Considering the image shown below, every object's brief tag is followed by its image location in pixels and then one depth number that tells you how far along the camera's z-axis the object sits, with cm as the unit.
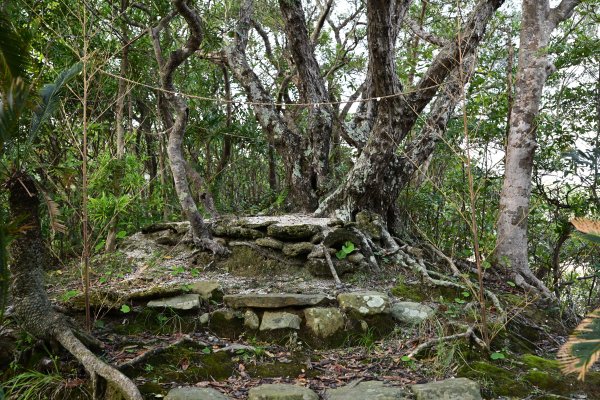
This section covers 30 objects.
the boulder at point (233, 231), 512
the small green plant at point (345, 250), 477
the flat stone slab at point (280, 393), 278
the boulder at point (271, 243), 496
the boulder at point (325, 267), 470
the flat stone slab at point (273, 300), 386
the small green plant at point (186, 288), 398
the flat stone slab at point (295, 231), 495
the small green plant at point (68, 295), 371
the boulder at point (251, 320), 380
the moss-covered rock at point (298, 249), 484
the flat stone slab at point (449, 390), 272
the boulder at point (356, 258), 480
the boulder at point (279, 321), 374
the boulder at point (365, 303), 383
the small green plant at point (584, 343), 162
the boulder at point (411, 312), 386
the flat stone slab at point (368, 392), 279
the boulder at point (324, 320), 374
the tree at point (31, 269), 274
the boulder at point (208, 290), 402
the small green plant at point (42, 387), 268
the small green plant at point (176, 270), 463
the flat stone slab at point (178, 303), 380
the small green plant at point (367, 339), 364
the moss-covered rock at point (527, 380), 292
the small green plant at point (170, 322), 369
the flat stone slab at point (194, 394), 272
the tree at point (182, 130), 459
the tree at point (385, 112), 484
